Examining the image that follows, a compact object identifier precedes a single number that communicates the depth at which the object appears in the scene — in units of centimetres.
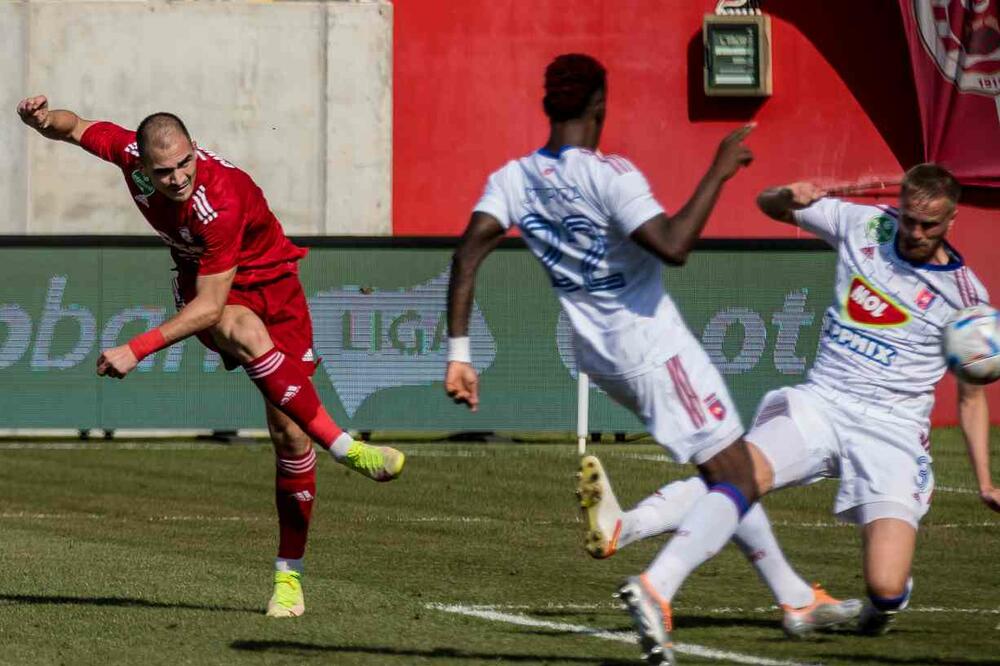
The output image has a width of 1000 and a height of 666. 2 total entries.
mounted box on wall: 4422
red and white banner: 4306
